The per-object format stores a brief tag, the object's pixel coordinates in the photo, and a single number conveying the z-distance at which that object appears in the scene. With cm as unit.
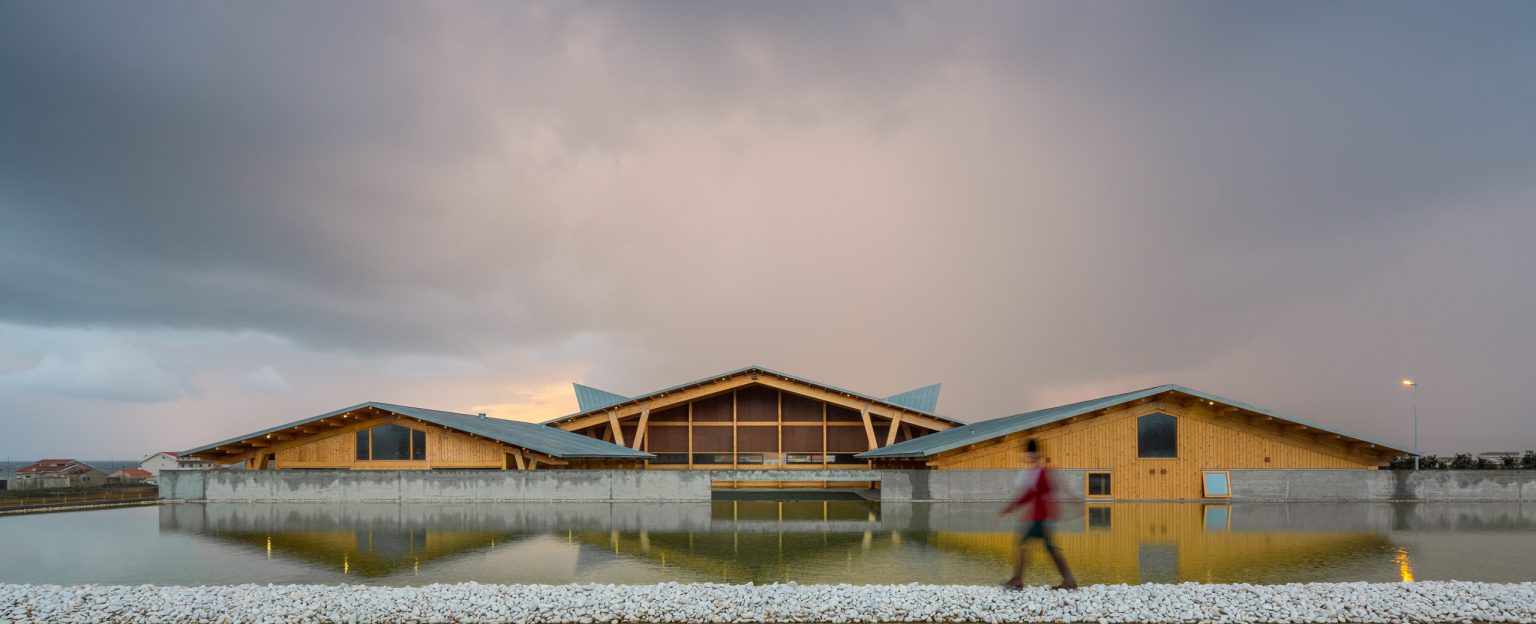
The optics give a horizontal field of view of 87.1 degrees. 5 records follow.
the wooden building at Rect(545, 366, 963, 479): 3784
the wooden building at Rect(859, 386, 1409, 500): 2581
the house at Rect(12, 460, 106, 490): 4646
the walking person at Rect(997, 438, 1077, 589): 938
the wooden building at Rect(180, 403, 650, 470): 2673
